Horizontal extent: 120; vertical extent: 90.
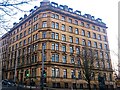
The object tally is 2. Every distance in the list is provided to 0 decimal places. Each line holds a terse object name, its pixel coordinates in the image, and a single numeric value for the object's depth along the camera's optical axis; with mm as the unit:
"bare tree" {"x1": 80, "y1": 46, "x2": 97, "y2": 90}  17855
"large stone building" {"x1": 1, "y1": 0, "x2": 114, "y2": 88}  25520
